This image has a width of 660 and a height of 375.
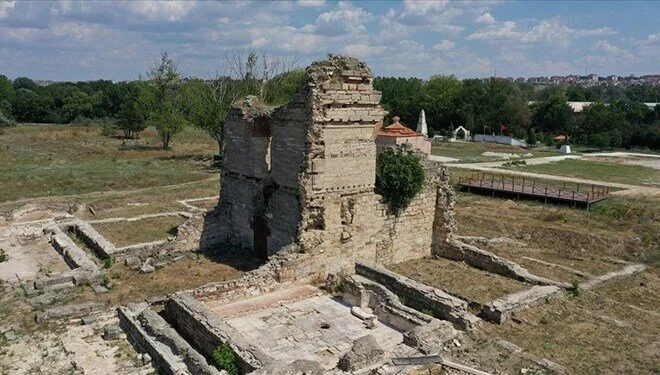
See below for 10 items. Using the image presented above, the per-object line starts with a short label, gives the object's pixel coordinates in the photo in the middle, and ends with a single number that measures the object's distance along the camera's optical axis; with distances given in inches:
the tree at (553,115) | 2768.2
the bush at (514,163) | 1627.2
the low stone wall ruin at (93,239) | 661.3
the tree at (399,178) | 624.4
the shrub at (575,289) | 551.4
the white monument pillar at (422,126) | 2017.5
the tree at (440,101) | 3029.0
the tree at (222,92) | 1563.7
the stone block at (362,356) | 376.8
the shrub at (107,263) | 629.8
